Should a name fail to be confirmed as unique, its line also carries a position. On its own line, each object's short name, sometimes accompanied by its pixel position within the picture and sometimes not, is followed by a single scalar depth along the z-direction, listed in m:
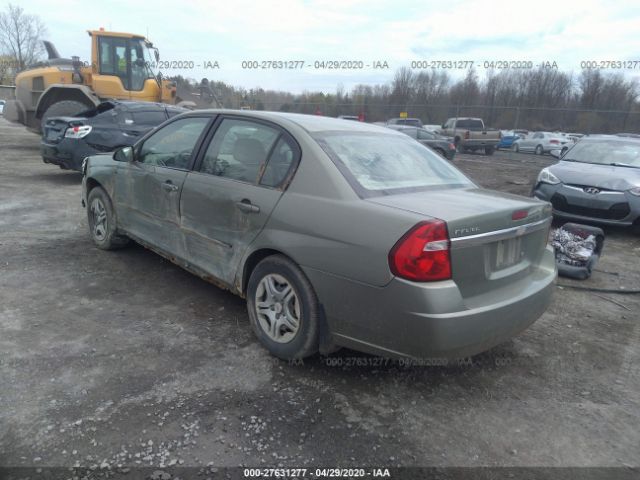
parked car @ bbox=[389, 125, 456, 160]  17.28
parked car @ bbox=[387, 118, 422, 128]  26.05
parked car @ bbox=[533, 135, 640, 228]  6.67
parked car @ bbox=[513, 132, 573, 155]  26.56
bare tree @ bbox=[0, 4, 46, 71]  57.41
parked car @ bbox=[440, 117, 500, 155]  23.67
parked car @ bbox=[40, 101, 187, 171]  8.63
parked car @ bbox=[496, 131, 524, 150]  29.97
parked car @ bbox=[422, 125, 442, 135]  27.98
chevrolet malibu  2.44
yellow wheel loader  12.92
